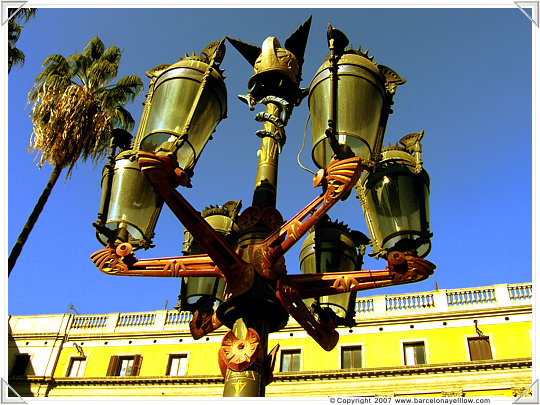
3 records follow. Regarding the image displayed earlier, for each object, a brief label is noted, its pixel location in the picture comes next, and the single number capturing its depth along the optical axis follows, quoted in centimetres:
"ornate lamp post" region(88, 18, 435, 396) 370
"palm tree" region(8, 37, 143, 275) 1408
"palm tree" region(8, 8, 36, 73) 1433
